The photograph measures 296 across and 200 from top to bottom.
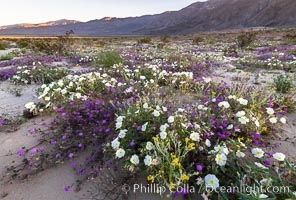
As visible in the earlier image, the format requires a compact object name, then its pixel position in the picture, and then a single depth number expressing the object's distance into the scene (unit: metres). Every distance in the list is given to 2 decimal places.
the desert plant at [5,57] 11.71
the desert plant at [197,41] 23.64
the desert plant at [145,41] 25.98
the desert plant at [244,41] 14.33
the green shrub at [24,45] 20.27
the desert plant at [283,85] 4.73
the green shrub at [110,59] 7.92
